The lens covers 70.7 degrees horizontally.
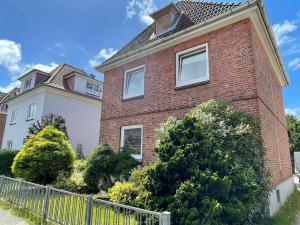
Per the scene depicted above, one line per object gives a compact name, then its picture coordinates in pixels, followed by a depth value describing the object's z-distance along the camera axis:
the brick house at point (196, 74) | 7.79
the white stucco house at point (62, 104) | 18.31
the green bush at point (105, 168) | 8.52
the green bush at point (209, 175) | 4.38
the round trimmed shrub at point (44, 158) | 9.41
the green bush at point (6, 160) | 15.12
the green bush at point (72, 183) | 8.86
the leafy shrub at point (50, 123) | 14.67
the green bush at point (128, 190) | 6.47
